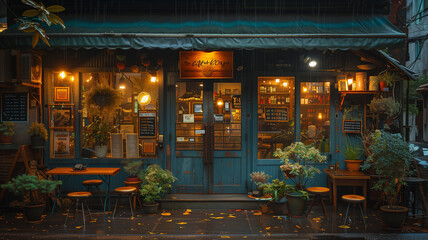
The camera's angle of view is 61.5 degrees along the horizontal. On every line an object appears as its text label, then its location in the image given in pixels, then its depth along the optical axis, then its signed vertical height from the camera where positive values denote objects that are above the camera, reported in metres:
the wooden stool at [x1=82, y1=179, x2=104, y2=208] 8.93 -1.62
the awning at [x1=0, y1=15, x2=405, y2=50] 8.33 +1.90
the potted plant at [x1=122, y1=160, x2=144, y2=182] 9.35 -1.31
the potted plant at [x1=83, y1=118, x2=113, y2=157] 9.99 -0.45
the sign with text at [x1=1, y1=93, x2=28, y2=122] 9.55 +0.31
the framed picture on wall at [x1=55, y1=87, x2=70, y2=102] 9.90 +0.68
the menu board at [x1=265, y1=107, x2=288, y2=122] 9.95 +0.15
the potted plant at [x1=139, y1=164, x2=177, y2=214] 8.81 -1.63
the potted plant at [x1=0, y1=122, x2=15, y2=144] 9.00 -0.33
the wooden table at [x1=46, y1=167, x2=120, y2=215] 8.38 -1.24
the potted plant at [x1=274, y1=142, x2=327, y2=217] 8.43 -1.21
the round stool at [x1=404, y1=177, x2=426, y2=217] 7.99 -1.47
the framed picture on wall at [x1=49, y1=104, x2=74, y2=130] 9.87 +0.08
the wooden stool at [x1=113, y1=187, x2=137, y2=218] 8.27 -1.65
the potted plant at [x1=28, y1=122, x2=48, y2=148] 9.09 -0.39
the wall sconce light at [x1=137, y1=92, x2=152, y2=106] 9.98 +0.58
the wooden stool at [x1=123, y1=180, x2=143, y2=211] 9.10 -1.70
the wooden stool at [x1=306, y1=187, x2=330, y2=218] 8.16 -1.63
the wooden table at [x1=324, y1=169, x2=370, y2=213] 8.75 -1.49
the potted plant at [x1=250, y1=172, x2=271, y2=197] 9.22 -1.56
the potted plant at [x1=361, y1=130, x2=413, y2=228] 7.46 -1.01
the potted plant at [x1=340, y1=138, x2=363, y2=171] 9.41 -1.02
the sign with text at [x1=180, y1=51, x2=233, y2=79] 9.68 +1.43
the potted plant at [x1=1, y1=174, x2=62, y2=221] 7.55 -1.46
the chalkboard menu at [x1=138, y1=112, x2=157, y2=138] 10.02 -0.14
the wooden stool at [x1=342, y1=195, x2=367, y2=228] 7.59 -1.69
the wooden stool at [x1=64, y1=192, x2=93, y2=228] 7.81 -1.67
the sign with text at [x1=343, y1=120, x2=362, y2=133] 9.78 -0.18
